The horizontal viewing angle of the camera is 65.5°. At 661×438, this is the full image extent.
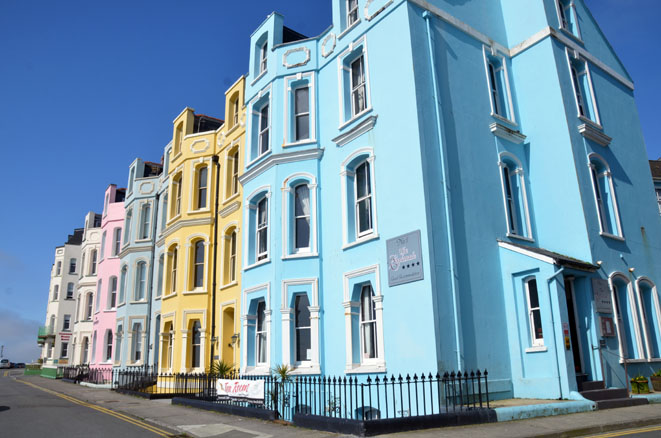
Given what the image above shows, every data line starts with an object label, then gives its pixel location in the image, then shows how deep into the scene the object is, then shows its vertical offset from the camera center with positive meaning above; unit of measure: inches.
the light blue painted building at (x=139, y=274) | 1071.6 +184.2
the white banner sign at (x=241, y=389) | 567.1 -37.3
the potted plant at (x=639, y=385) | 559.2 -45.7
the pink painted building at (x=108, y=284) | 1221.7 +184.8
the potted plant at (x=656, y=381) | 585.6 -44.0
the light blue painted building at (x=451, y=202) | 526.0 +172.8
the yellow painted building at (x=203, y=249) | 821.2 +182.8
